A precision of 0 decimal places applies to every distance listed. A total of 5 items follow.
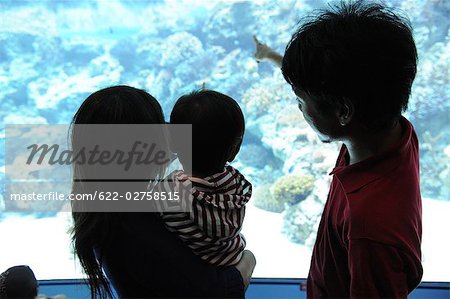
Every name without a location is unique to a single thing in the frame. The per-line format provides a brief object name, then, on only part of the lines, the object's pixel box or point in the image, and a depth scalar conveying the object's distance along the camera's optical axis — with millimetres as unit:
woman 782
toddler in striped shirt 847
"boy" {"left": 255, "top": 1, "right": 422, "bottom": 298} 667
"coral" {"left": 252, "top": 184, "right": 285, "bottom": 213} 3830
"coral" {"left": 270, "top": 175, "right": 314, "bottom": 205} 3623
